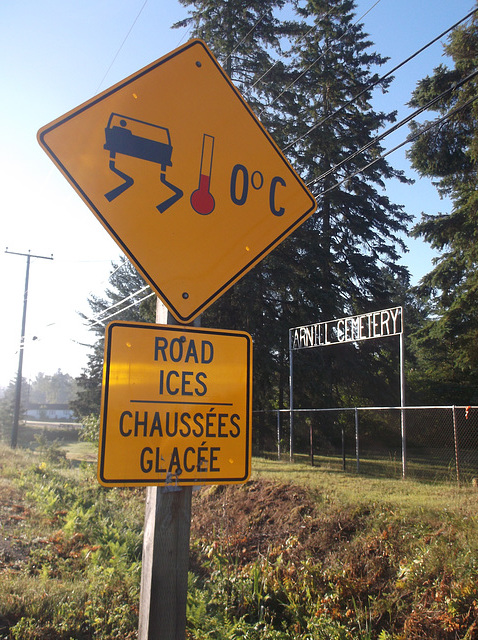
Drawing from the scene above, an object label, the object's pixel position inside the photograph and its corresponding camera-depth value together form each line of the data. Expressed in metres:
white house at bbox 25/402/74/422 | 100.44
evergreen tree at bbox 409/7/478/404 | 18.19
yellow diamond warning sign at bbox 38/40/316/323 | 2.34
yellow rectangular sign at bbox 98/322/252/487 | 2.11
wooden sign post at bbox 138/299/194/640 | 2.20
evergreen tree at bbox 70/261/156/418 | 37.46
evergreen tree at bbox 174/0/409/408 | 21.56
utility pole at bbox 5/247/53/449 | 31.19
